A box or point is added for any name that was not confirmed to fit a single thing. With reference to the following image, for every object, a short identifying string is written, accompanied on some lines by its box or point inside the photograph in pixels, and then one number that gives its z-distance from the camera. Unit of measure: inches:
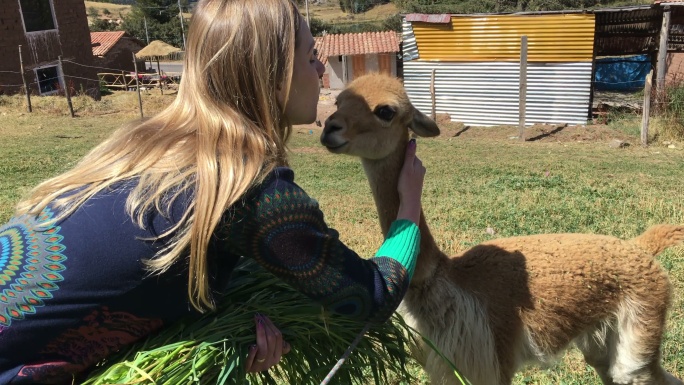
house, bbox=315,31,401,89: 1228.5
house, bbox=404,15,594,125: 759.7
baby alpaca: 115.7
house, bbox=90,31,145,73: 1391.5
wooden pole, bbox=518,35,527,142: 708.0
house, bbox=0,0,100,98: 912.9
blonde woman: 61.1
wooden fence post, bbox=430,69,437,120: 848.3
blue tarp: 1129.9
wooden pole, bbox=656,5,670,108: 679.7
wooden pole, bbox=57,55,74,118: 761.4
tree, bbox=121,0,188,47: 2044.8
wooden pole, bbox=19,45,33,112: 773.3
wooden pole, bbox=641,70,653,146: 575.2
